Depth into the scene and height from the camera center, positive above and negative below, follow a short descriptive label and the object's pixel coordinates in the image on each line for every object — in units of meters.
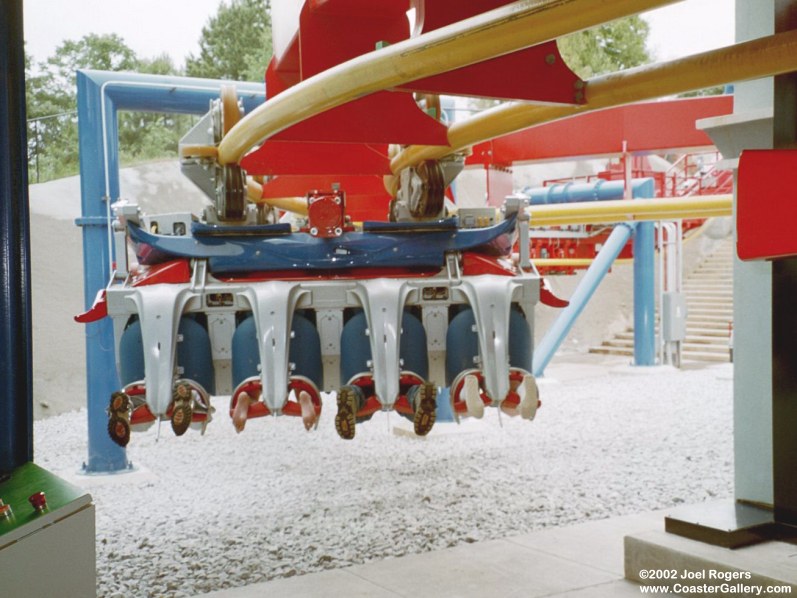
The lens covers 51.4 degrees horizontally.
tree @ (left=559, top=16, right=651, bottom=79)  29.41 +8.35
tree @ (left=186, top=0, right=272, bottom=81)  28.73 +8.29
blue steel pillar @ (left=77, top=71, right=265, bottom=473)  5.66 +0.56
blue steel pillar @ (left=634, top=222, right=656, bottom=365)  12.16 -0.41
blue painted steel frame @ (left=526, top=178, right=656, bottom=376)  10.21 -0.17
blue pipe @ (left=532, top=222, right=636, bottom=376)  10.20 -0.43
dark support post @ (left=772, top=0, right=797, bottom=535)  3.22 -0.32
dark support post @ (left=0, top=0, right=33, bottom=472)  3.11 +0.08
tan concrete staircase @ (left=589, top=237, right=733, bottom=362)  14.65 -0.88
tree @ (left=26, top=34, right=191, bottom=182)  18.69 +4.48
